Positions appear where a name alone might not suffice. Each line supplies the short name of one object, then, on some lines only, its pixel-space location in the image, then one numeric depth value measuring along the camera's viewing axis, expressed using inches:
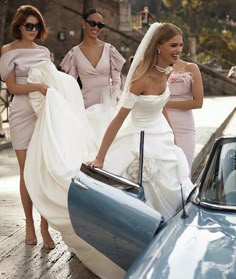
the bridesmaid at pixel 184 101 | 275.9
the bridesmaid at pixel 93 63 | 279.6
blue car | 146.3
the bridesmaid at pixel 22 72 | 254.8
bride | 216.4
